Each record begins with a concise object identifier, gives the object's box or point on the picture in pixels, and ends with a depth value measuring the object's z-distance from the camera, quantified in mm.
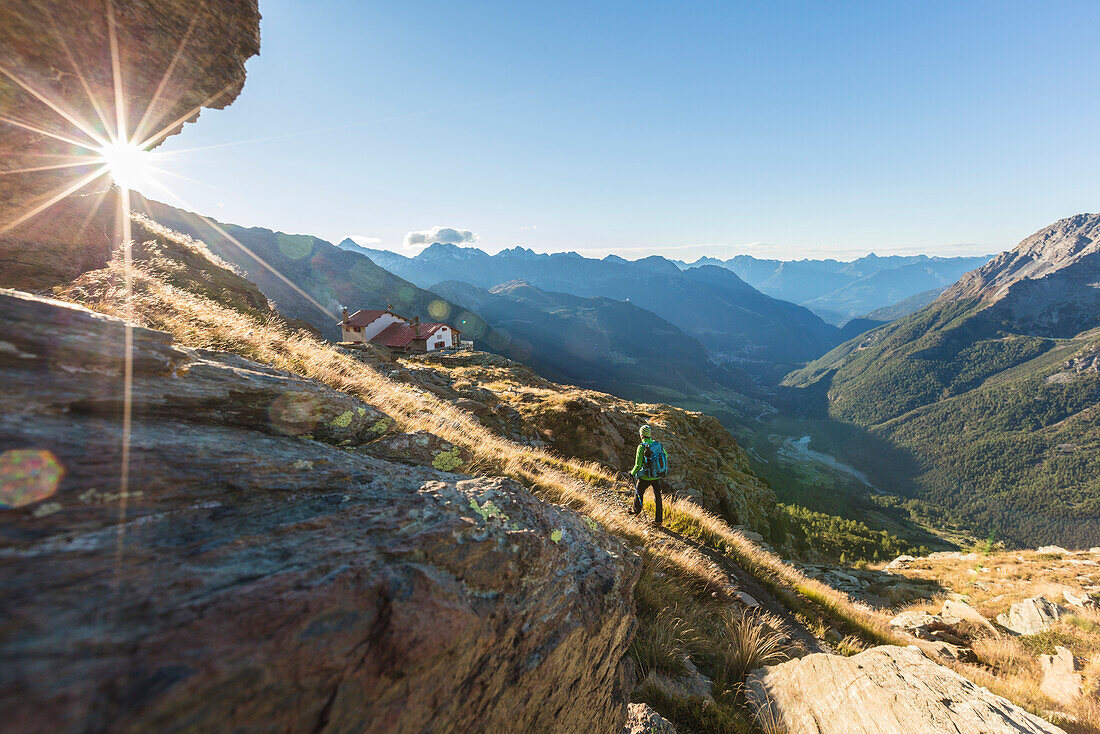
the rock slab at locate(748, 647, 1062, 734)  5129
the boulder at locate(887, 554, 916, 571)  38175
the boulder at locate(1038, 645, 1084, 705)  9349
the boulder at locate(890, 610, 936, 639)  14570
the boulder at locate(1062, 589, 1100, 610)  18538
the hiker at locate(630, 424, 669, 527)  11883
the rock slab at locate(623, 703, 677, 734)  4957
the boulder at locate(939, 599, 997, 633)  16250
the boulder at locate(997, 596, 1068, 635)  15914
